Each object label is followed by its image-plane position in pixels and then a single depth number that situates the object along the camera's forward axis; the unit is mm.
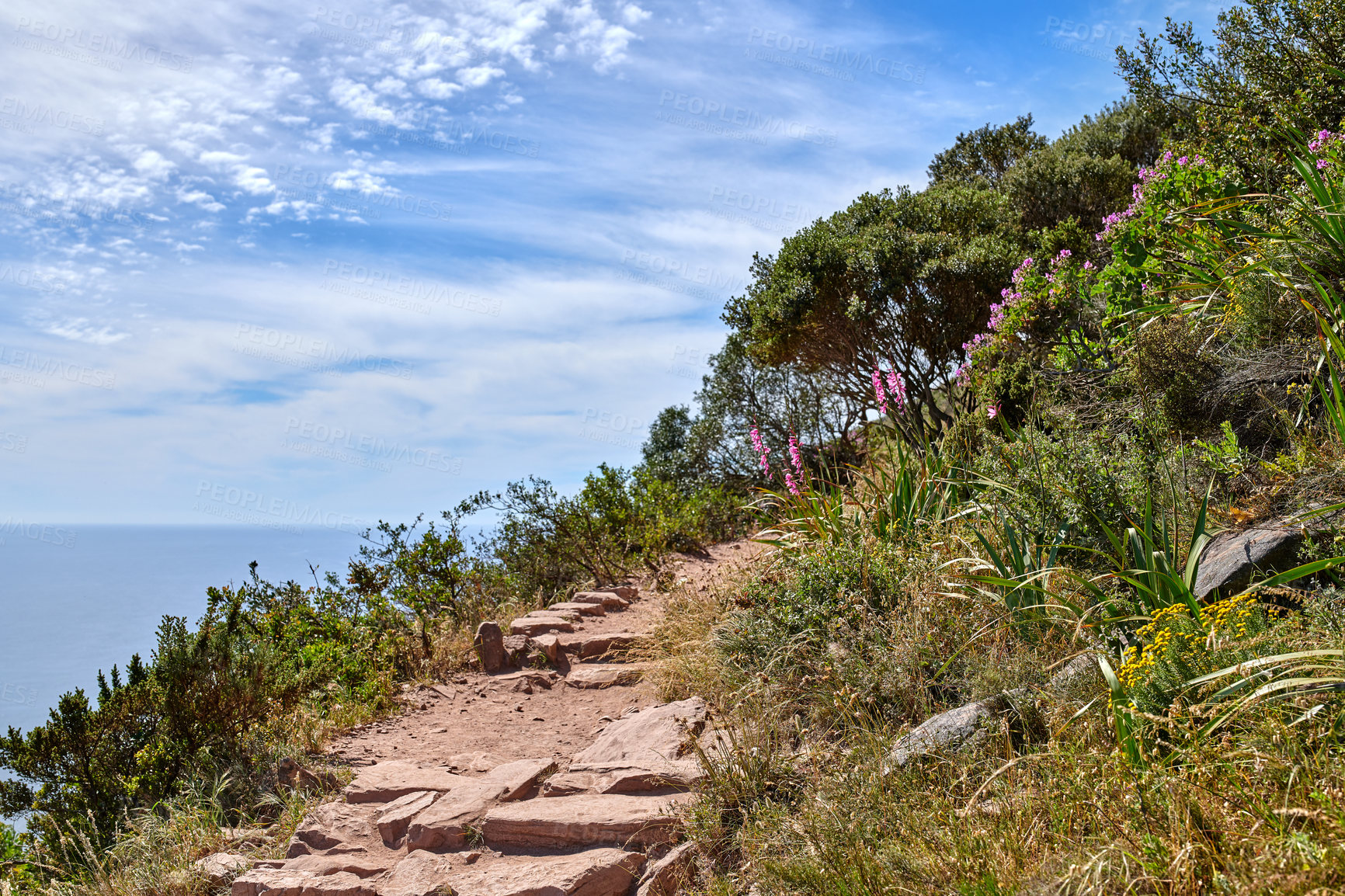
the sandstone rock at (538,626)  7613
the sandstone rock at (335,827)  4070
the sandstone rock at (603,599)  8617
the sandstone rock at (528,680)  6688
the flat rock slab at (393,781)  4520
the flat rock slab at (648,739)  4176
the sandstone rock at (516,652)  7156
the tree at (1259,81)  7484
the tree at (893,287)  10938
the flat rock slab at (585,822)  3484
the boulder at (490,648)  7117
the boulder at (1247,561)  3828
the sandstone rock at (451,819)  3852
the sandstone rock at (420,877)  3434
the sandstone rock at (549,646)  7121
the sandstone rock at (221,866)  3918
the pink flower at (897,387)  6625
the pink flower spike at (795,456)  7105
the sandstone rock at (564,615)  7906
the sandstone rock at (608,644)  7074
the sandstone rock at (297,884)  3572
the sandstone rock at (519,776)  4105
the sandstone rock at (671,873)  3191
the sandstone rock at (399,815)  4078
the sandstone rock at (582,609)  8250
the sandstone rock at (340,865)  3771
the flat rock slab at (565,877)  3221
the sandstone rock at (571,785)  4039
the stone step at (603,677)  6406
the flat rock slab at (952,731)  3215
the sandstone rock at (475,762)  5026
